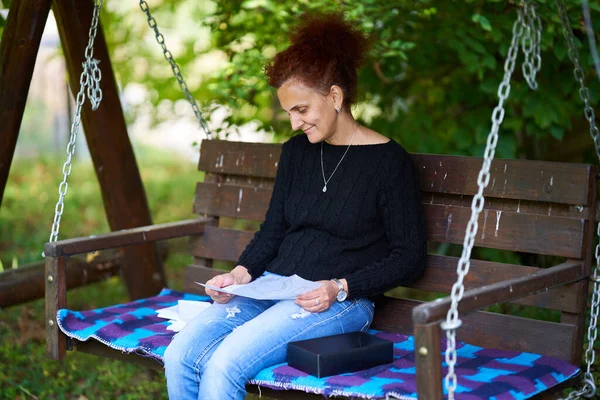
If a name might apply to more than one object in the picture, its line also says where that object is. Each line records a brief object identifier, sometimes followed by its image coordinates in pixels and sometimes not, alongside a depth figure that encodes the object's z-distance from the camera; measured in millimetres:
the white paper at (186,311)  3504
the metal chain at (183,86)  3998
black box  2812
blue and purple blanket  2717
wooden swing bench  3172
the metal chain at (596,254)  3182
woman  2994
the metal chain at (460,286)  2426
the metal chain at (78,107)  3547
